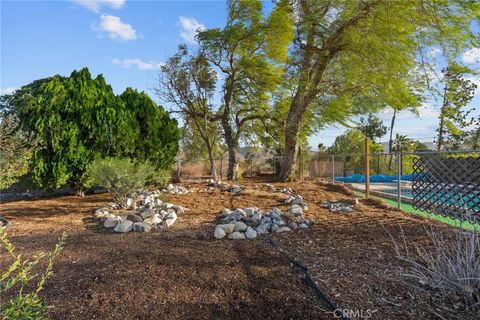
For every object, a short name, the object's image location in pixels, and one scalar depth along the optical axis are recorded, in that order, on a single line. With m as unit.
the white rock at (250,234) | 3.76
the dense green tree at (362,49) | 7.11
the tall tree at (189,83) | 10.28
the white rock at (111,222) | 4.28
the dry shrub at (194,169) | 12.27
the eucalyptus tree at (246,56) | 10.77
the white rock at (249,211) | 4.67
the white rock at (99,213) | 4.78
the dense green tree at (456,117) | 17.75
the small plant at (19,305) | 1.22
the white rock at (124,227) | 4.05
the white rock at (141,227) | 4.09
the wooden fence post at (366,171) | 6.88
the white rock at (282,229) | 4.00
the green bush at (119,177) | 5.06
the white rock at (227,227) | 3.86
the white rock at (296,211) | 4.68
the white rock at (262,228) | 3.96
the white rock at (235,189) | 7.30
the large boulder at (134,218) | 4.50
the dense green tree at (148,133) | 7.49
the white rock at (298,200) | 5.63
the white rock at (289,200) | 5.87
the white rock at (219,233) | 3.70
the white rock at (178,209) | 5.13
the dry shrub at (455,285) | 1.97
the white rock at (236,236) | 3.71
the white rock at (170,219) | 4.35
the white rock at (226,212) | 4.70
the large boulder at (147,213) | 4.57
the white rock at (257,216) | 4.33
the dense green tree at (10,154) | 4.55
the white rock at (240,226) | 3.94
